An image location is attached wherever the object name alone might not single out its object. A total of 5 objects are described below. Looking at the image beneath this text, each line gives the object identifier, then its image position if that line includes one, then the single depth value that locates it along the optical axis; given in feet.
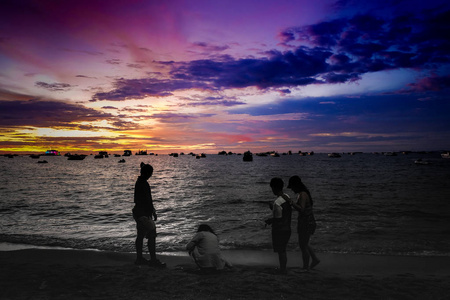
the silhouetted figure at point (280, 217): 21.01
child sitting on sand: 22.18
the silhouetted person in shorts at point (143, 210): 23.75
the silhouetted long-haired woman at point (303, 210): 21.89
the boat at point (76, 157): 567.83
